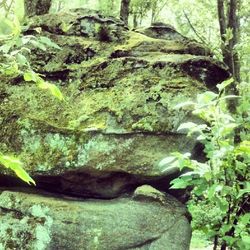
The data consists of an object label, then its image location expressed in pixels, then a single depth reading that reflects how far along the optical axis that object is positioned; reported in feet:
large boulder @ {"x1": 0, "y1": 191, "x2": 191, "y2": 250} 14.87
